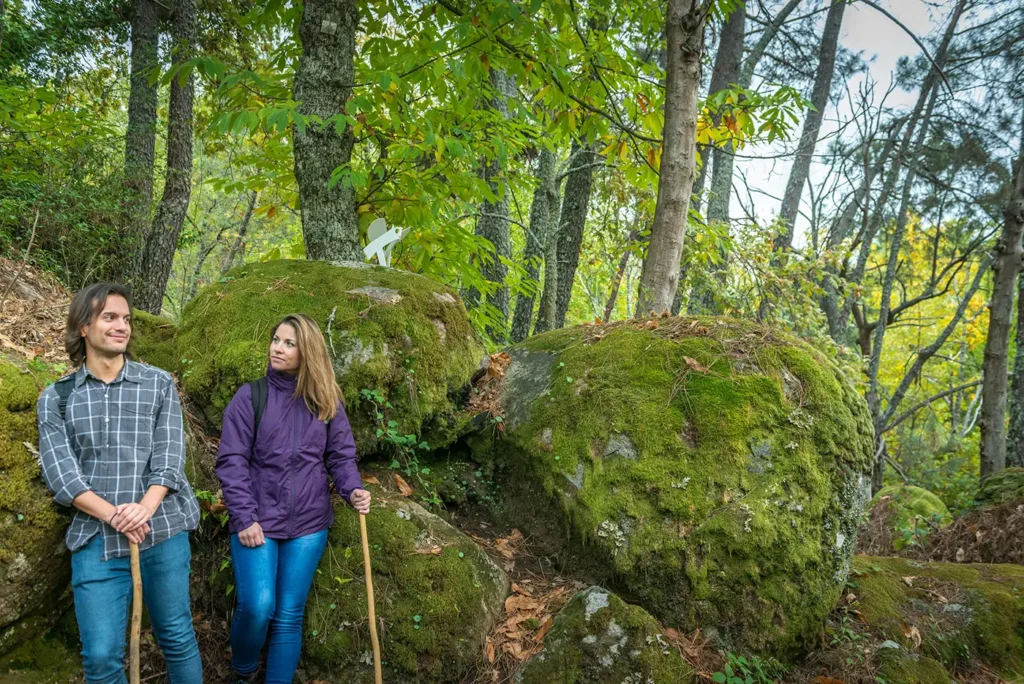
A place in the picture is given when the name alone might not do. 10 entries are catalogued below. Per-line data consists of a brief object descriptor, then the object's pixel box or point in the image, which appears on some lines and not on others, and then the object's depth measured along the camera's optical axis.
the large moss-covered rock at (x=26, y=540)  2.65
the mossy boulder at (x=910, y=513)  7.00
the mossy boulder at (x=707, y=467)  3.38
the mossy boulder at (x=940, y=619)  3.45
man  2.55
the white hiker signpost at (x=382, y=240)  4.85
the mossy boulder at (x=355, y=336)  3.87
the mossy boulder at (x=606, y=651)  3.02
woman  2.90
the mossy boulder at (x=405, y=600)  3.11
